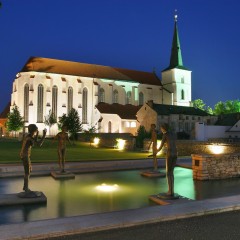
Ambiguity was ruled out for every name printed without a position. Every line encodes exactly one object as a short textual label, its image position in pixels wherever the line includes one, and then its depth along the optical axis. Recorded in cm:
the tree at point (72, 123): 4175
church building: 6675
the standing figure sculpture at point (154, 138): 1337
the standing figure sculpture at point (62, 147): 1291
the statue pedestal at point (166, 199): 802
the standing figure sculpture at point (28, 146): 855
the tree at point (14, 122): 5956
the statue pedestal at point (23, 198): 808
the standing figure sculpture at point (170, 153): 836
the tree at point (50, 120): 6519
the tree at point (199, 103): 10803
